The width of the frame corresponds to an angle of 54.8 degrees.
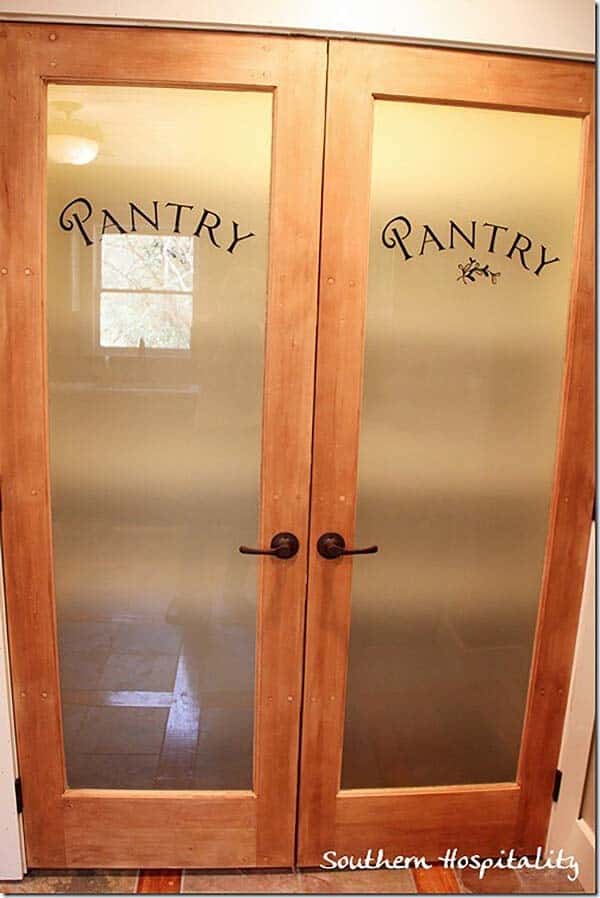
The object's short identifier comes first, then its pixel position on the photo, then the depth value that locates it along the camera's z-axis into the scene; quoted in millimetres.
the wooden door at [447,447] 1370
